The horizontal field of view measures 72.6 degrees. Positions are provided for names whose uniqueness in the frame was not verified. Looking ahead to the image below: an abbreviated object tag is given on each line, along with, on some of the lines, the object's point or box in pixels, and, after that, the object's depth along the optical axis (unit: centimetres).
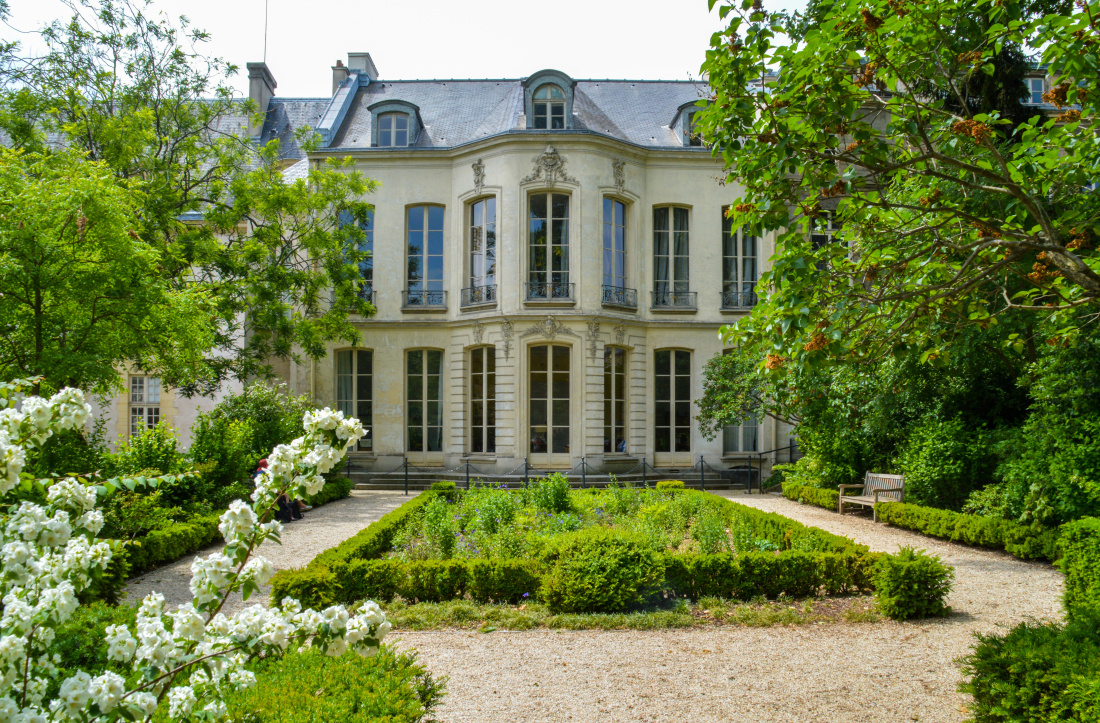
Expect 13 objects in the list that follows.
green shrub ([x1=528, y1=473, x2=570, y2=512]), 1186
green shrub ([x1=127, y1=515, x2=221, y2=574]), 862
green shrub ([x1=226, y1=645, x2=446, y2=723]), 339
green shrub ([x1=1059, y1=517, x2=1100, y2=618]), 591
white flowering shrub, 198
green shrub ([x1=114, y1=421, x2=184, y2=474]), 1099
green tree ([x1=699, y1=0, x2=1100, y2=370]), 448
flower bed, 686
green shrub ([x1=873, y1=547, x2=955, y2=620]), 659
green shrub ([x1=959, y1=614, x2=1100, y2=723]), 357
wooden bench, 1319
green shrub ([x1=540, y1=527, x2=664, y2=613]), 678
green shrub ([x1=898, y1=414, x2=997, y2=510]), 1173
